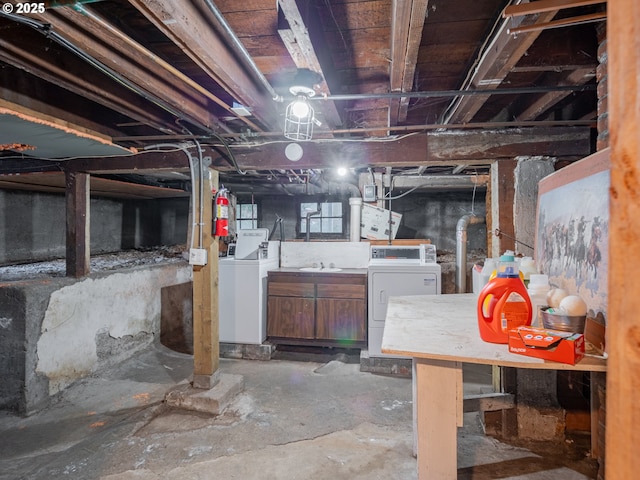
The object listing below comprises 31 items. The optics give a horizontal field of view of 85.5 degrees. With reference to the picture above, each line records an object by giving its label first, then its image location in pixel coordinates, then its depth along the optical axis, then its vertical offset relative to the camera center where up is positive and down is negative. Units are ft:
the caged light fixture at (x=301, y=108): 5.23 +2.11
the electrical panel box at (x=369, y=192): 13.34 +1.73
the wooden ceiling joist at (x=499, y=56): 3.73 +2.31
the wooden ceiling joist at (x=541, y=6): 3.31 +2.24
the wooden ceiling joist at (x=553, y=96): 5.11 +2.48
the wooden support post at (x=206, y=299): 8.74 -1.63
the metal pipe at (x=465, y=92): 5.30 +2.27
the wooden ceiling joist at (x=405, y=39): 3.41 +2.28
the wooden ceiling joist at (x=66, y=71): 4.45 +2.42
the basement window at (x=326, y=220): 19.69 +0.95
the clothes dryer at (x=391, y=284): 11.07 -1.52
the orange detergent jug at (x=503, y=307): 3.80 -0.77
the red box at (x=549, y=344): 3.19 -1.01
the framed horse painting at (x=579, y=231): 3.94 +0.10
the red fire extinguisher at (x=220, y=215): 8.71 +0.53
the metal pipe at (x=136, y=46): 3.62 +2.29
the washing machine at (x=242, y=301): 12.39 -2.35
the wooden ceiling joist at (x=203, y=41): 3.49 +2.26
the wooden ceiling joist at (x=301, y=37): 3.51 +2.30
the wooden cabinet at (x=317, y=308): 12.17 -2.58
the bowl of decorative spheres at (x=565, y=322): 3.49 -0.85
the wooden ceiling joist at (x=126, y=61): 3.77 +2.34
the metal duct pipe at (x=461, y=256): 13.63 -0.77
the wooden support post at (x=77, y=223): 9.84 +0.34
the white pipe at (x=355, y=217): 13.57 +0.78
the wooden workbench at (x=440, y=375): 3.61 -1.54
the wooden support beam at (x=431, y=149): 7.44 +2.04
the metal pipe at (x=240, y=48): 3.73 +2.41
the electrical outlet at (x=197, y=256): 8.43 -0.50
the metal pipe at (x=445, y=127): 7.07 +2.35
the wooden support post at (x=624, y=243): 1.82 -0.02
